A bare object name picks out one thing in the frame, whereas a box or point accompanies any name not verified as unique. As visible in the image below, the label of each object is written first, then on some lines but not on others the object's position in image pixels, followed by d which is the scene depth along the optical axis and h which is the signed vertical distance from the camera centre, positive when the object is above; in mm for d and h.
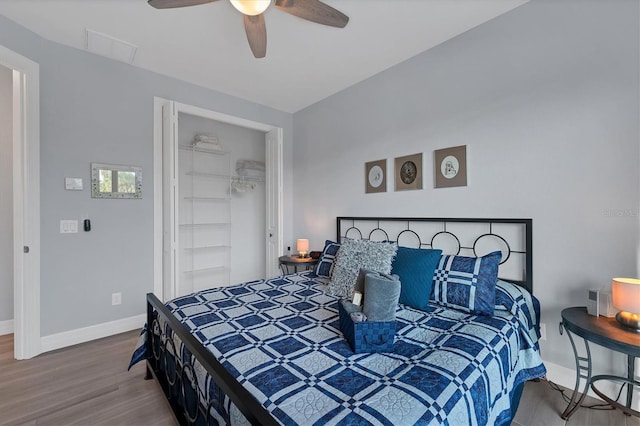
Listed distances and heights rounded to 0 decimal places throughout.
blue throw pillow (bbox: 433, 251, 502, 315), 1767 -458
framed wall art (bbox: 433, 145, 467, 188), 2367 +390
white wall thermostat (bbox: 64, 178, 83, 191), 2588 +282
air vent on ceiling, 2459 +1526
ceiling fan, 1669 +1258
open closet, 3768 +187
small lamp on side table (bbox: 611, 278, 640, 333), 1440 -461
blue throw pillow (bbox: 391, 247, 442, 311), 1885 -418
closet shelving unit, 3773 -47
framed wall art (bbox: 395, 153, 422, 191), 2675 +388
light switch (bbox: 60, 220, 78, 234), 2580 -103
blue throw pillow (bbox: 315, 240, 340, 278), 2635 -447
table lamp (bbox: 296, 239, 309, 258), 3576 -422
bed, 952 -624
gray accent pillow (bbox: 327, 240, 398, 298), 2070 -364
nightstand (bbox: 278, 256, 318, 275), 3399 -576
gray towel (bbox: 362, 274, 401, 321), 1361 -420
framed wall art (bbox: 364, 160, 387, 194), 2971 +388
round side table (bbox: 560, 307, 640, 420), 1390 -644
